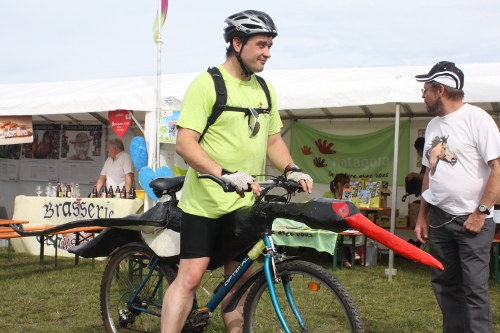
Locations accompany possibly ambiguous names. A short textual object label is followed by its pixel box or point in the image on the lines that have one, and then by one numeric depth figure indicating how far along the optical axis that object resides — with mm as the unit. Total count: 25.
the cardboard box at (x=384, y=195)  10320
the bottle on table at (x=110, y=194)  10094
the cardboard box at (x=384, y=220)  10289
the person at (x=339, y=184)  10367
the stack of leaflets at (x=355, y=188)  10328
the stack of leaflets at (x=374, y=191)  10164
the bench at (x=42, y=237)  8133
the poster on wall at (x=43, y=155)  13023
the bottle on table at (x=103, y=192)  10047
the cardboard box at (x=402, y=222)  10284
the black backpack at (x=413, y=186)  10008
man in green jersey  3170
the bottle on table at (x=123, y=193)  10144
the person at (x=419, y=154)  9812
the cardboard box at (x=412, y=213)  10125
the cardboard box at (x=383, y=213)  10342
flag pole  9484
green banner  10570
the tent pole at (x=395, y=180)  7950
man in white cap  3803
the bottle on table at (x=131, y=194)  10242
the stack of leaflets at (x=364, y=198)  10188
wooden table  8156
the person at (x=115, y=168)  10703
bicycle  2953
